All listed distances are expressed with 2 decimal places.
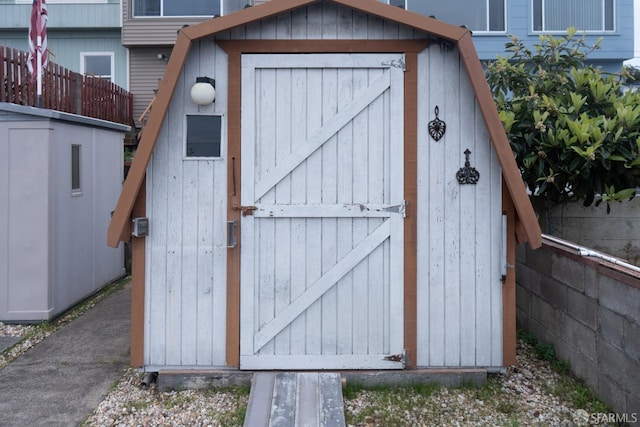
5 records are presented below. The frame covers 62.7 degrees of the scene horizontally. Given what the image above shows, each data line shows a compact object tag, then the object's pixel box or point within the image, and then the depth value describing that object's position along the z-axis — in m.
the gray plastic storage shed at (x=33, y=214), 5.72
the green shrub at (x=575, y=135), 4.58
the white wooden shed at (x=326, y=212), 3.91
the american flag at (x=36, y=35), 6.49
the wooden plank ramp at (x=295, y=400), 3.28
